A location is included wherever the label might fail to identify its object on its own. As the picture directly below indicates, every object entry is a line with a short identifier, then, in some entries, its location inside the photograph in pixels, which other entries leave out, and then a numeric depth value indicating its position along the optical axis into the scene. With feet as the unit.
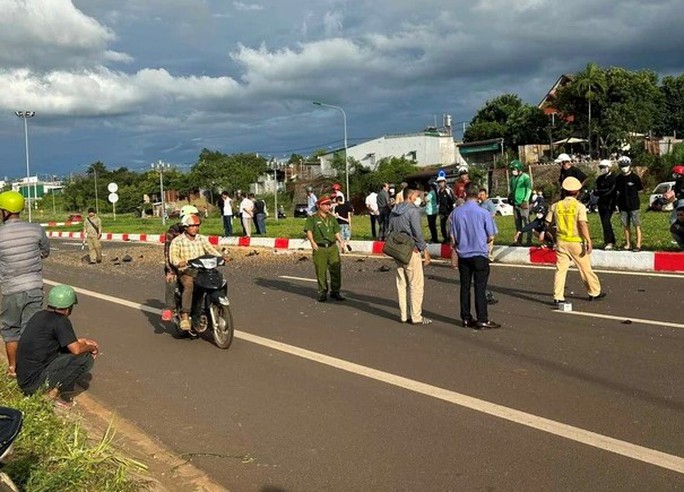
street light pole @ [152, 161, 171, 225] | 146.20
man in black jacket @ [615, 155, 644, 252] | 43.52
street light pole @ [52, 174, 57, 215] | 301.96
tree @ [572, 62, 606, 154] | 183.11
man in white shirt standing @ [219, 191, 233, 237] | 83.41
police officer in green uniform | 36.83
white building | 227.81
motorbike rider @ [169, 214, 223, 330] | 27.27
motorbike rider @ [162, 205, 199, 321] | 27.86
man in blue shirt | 27.99
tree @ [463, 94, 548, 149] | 219.20
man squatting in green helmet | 19.72
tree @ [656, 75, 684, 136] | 238.48
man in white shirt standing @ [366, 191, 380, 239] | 68.85
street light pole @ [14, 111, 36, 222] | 176.55
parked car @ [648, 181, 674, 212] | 100.89
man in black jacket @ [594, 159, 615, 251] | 44.90
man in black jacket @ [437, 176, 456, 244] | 54.58
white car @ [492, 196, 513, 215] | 131.75
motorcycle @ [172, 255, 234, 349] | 26.13
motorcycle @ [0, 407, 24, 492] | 9.12
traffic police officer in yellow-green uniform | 31.30
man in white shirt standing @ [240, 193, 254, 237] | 81.00
